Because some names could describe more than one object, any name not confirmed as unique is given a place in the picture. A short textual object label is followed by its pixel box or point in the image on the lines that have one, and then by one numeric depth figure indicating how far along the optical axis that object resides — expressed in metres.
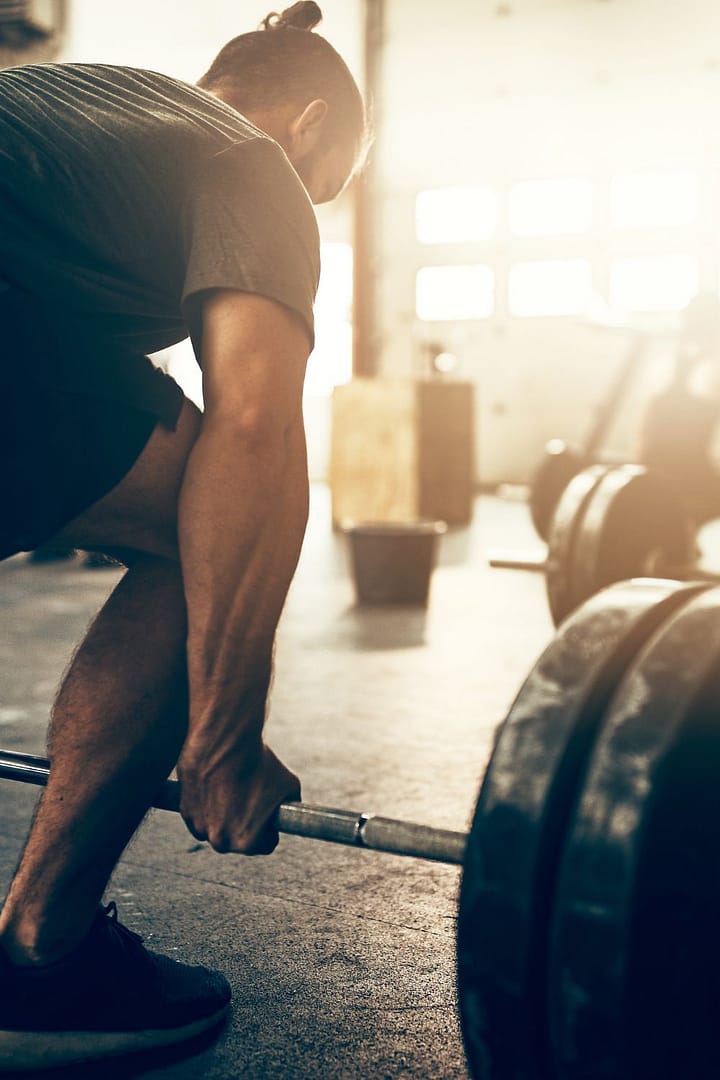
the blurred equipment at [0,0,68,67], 6.96
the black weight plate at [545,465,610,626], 2.48
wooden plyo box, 5.80
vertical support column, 6.50
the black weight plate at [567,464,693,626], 2.46
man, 0.89
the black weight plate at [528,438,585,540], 4.07
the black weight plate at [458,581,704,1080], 0.61
